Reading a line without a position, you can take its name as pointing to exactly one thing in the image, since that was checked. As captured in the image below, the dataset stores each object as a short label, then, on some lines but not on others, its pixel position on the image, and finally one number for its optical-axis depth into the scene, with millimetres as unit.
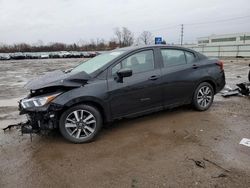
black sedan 3143
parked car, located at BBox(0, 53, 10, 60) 40908
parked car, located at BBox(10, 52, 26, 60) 41950
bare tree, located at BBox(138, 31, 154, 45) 60630
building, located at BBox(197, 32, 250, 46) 42133
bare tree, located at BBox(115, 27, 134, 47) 64033
